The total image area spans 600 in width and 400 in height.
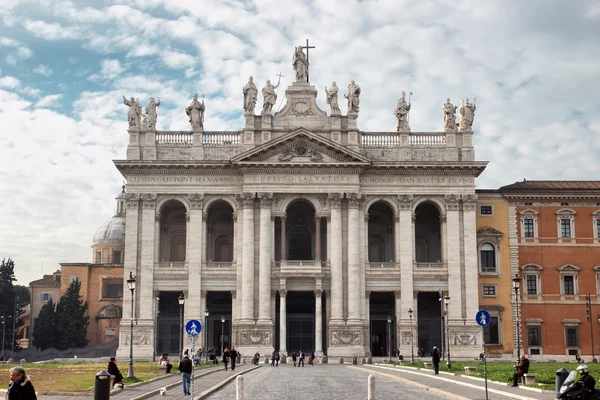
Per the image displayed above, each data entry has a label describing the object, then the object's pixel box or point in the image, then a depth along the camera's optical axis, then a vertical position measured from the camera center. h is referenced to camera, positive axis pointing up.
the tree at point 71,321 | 90.31 +0.40
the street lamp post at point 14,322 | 87.88 +0.26
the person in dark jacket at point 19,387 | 15.88 -1.16
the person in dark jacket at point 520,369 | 33.96 -1.84
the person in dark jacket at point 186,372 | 31.28 -1.76
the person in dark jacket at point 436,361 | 43.94 -1.93
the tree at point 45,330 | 90.94 -0.55
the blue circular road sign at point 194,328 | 28.57 -0.12
